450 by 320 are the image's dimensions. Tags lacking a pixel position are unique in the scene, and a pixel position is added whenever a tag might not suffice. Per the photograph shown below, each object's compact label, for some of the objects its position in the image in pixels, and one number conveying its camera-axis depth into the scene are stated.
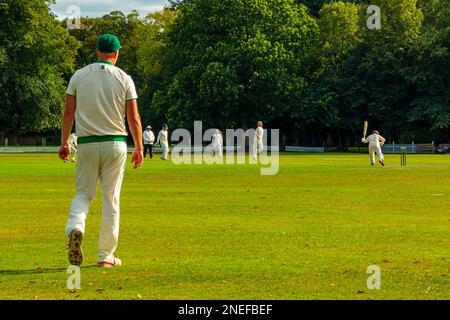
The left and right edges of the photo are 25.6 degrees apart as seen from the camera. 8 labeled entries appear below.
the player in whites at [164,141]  55.94
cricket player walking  11.01
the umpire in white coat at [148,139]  55.69
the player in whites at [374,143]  46.59
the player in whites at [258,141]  54.31
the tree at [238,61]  80.88
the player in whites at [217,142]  59.65
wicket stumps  44.59
